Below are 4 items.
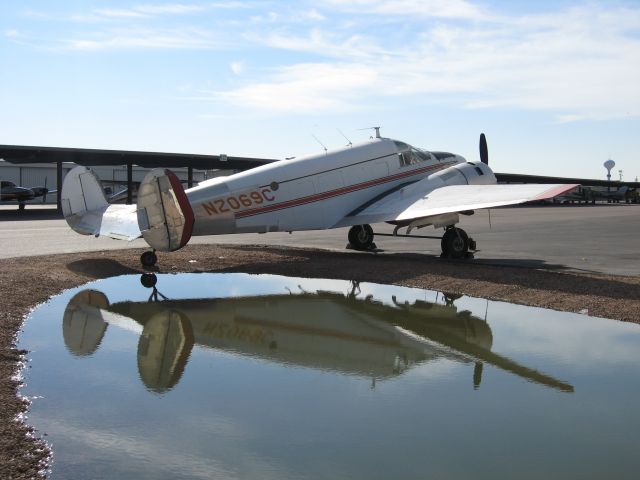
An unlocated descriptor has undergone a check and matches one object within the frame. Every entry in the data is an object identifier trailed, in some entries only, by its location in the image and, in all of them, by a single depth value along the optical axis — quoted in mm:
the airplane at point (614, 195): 98125
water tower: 137500
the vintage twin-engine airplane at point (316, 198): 13438
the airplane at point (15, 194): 50812
